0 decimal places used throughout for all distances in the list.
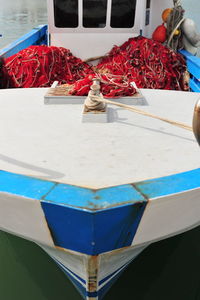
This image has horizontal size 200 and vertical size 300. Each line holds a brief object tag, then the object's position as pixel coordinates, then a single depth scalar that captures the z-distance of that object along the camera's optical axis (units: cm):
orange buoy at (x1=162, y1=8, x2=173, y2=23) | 602
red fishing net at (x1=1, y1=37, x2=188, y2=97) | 474
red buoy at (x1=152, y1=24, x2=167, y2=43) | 601
